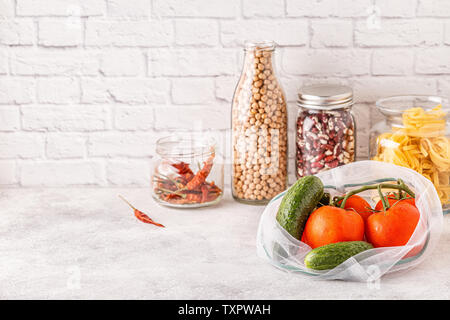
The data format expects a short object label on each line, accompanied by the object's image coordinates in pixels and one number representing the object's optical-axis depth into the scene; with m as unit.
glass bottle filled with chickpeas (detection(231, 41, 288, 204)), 1.59
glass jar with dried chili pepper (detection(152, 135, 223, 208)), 1.64
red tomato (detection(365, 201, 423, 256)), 1.28
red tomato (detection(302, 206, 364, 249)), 1.26
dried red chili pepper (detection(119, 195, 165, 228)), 1.55
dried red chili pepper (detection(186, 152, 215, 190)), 1.63
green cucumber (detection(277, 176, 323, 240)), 1.32
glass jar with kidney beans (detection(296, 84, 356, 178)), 1.58
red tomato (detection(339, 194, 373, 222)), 1.34
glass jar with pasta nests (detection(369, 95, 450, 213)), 1.51
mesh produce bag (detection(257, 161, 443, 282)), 1.24
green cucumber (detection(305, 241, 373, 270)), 1.22
